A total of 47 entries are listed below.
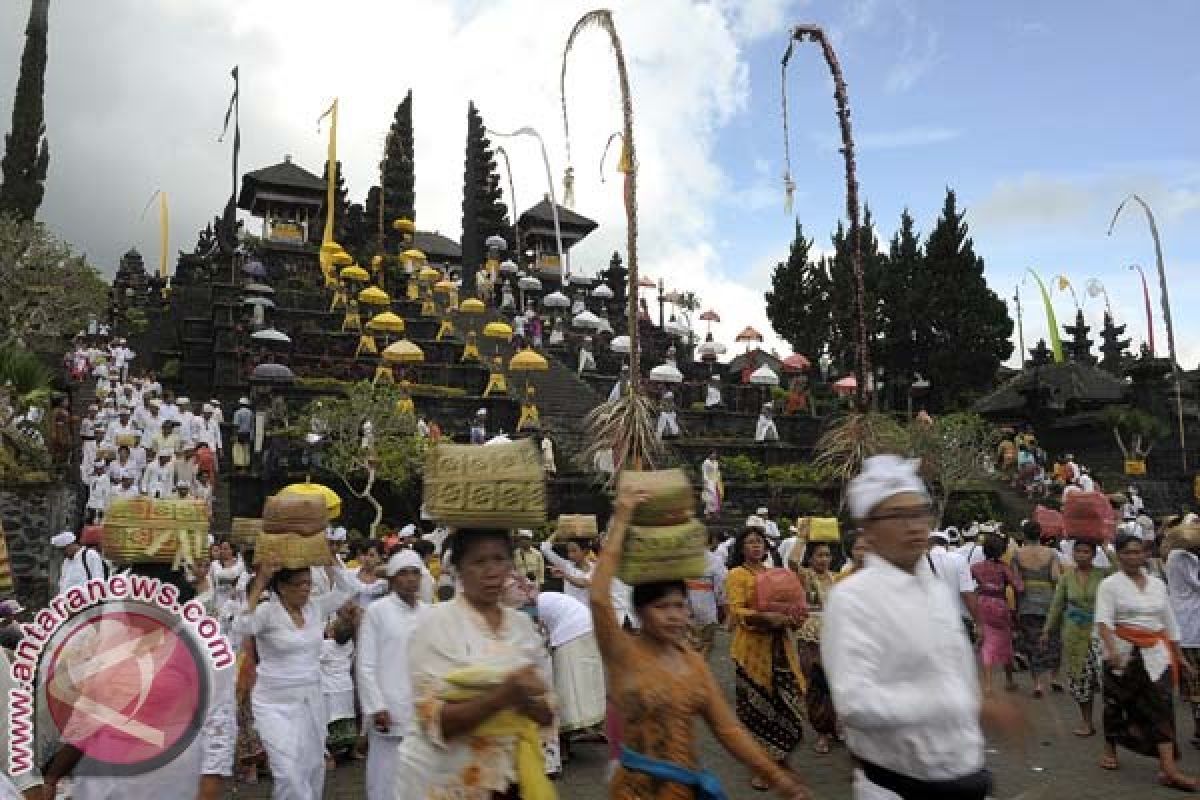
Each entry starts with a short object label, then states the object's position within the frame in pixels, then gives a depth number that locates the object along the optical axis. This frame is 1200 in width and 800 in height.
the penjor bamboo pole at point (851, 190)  12.57
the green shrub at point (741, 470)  22.55
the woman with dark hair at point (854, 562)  6.22
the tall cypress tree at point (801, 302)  45.91
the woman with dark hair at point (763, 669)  6.42
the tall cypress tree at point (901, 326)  39.19
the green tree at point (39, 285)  25.22
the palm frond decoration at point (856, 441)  11.80
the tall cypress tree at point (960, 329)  38.78
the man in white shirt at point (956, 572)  8.27
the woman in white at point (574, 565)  8.42
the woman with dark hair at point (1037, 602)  9.27
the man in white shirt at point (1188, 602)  7.58
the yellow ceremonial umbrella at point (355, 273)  29.41
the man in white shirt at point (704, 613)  8.62
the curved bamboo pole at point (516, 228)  49.88
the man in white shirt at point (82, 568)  8.98
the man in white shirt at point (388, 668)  4.62
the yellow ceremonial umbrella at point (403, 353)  23.36
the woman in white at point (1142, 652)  6.20
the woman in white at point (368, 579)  7.49
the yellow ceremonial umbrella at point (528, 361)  23.86
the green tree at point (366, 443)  17.98
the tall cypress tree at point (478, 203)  51.38
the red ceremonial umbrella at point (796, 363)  29.59
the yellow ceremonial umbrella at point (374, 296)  27.16
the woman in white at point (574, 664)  6.86
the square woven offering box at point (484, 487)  3.10
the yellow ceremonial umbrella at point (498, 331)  26.75
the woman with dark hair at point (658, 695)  3.00
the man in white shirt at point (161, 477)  15.55
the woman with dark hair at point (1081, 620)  7.61
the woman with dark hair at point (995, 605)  9.20
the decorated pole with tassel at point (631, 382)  10.13
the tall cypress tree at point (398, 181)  47.81
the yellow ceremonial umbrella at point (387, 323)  24.88
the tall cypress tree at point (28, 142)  37.66
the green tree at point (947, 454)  20.89
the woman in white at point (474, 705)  2.80
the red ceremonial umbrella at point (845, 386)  29.64
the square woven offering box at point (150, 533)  4.28
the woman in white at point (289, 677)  4.63
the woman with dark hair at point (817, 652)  7.16
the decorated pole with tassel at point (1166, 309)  28.25
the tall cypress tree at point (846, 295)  40.34
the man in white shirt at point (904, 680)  2.78
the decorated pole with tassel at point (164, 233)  41.90
